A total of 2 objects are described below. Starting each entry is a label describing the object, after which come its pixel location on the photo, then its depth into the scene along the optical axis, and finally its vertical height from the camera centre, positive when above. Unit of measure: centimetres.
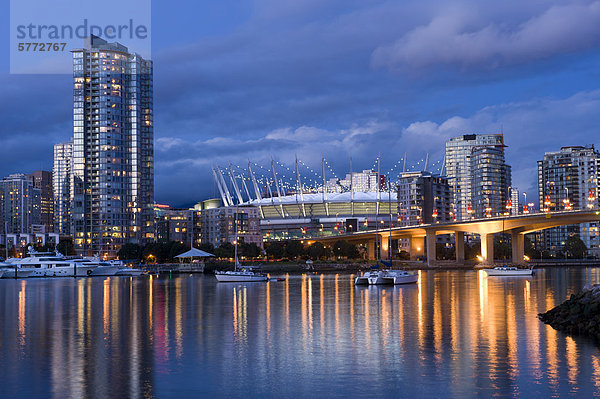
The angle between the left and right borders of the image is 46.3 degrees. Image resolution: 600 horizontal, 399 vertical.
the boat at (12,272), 12562 -603
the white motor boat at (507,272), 11600 -691
